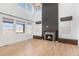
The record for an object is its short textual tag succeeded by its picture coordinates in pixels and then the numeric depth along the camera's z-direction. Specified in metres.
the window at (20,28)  2.79
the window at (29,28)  3.06
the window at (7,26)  2.54
